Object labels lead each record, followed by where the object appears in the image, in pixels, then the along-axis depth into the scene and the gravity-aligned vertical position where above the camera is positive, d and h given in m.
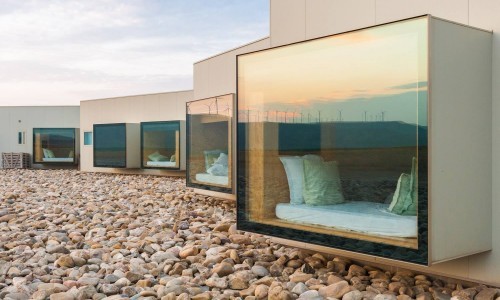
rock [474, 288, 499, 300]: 3.95 -1.11
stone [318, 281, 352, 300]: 4.24 -1.16
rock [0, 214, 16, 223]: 7.97 -1.11
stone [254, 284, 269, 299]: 4.26 -1.17
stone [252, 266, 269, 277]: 4.91 -1.17
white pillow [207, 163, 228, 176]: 8.98 -0.46
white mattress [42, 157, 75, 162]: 21.89 -0.65
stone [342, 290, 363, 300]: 4.11 -1.16
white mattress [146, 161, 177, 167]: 15.59 -0.61
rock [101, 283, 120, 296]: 4.40 -1.19
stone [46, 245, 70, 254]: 5.80 -1.15
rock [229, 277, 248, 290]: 4.54 -1.19
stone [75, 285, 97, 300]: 4.25 -1.19
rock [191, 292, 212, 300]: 4.16 -1.18
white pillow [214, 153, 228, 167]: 9.01 -0.29
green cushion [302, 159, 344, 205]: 4.56 -0.35
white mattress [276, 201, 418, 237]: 3.94 -0.60
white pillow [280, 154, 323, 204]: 4.84 -0.29
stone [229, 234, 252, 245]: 6.22 -1.12
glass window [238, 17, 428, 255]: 3.84 +0.05
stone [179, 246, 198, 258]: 5.58 -1.12
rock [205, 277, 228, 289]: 4.54 -1.18
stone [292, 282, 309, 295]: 4.33 -1.17
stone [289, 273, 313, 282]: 4.67 -1.16
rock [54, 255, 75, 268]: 5.23 -1.15
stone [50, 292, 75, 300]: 4.17 -1.19
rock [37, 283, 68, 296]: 4.37 -1.18
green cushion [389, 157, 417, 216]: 3.80 -0.38
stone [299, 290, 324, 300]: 4.17 -1.19
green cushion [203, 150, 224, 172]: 9.25 -0.23
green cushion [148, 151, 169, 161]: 15.90 -0.42
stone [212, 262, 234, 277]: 4.88 -1.15
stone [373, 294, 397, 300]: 4.08 -1.16
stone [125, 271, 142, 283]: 4.72 -1.17
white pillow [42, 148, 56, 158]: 22.03 -0.47
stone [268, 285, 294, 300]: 4.12 -1.16
